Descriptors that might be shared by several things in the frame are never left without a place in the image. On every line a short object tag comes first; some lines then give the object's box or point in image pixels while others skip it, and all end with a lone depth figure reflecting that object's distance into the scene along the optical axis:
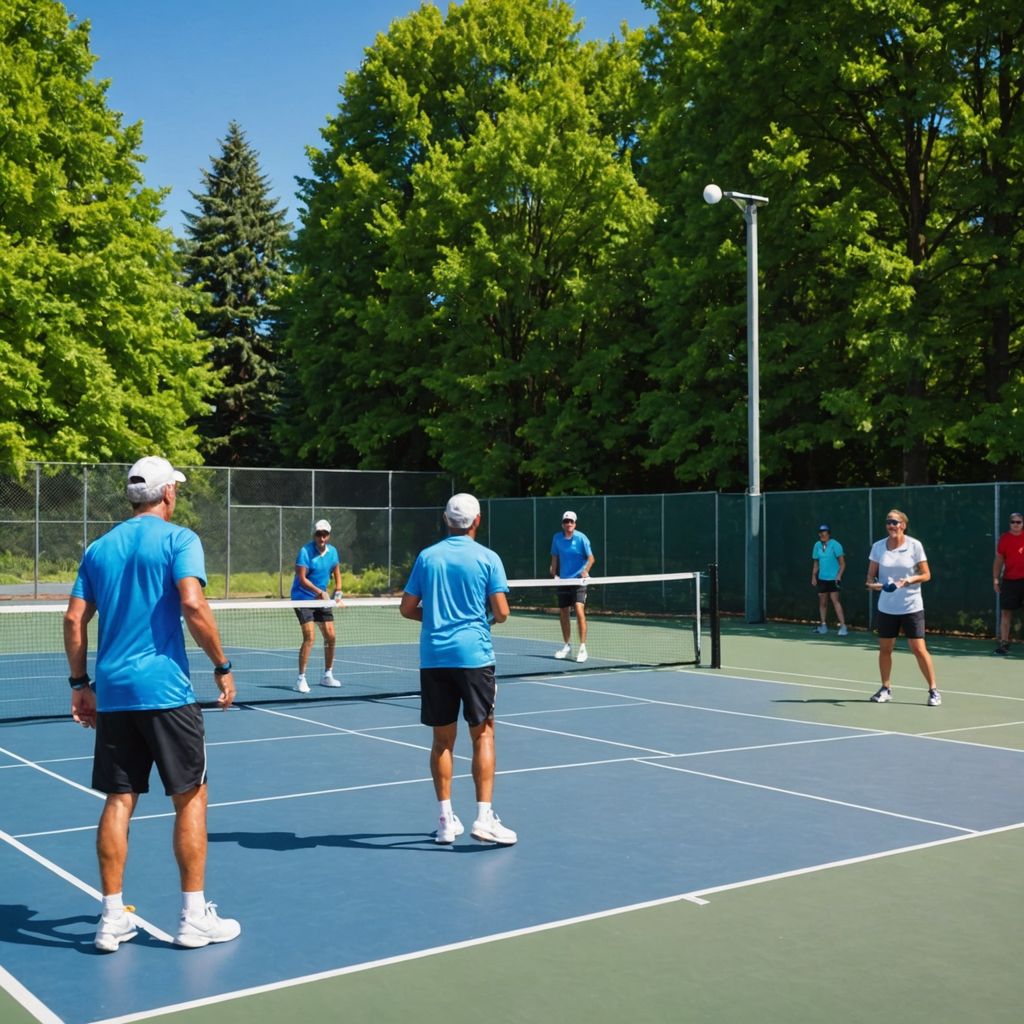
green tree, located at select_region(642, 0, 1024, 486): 24.92
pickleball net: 14.63
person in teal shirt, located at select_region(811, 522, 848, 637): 22.36
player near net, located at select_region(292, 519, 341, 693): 14.49
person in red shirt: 18.03
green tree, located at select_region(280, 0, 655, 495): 34.44
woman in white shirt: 12.47
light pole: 22.95
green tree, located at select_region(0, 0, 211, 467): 30.88
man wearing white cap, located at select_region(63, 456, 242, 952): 5.25
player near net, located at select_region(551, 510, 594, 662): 16.94
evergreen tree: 50.56
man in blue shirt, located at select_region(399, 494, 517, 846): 7.07
